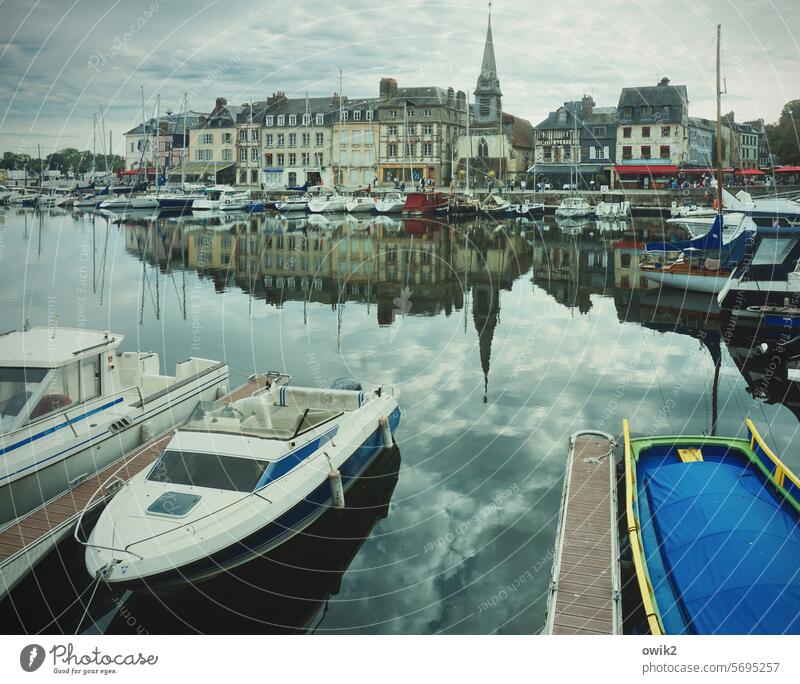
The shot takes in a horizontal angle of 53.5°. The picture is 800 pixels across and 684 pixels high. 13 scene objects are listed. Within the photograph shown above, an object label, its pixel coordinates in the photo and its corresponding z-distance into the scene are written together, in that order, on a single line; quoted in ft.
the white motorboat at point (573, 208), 194.70
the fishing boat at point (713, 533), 19.84
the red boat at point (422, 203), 198.90
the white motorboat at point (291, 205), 217.56
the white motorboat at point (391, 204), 208.03
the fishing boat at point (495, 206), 205.05
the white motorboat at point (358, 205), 215.10
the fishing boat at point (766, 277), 66.95
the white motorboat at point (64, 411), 30.07
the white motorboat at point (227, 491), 25.31
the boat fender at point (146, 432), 36.50
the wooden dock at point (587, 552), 21.93
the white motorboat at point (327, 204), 213.46
